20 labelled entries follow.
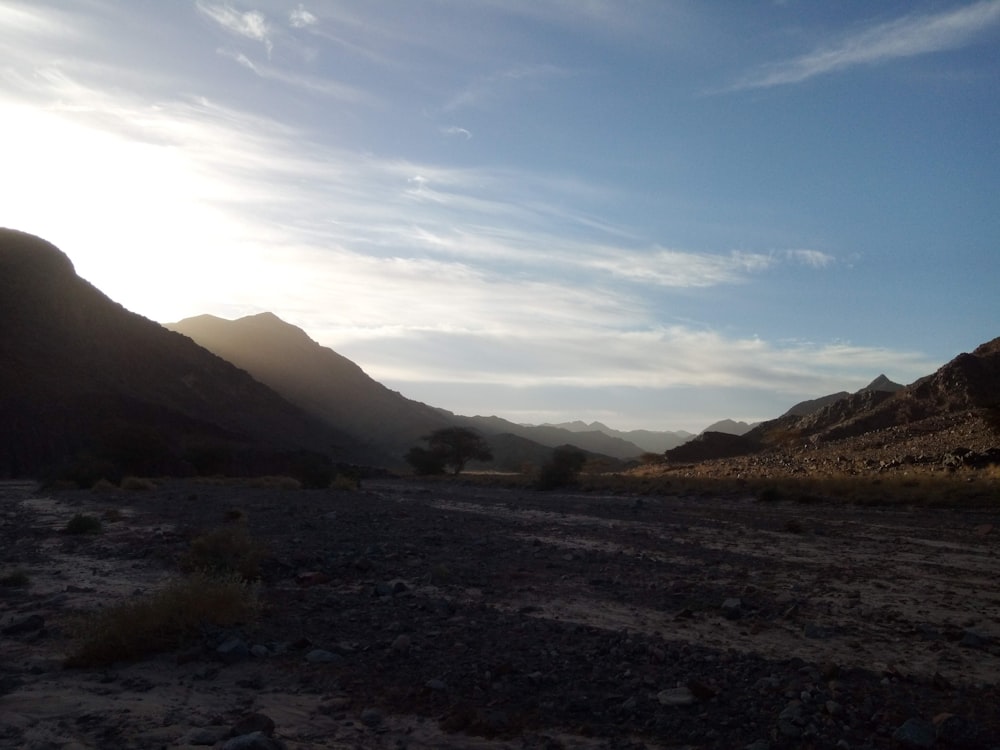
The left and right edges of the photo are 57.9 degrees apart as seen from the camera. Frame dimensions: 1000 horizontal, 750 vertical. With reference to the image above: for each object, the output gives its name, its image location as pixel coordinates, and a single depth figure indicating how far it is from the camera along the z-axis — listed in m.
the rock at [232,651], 9.01
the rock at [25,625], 10.52
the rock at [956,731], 6.38
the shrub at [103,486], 42.72
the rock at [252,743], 6.29
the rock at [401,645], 9.23
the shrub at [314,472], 49.94
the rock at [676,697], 7.34
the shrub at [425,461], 80.27
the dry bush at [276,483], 48.28
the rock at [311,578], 13.17
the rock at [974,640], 9.12
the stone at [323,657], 8.93
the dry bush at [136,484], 43.07
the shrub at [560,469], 52.28
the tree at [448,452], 80.62
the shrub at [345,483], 47.16
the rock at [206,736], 6.64
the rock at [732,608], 10.60
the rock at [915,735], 6.35
